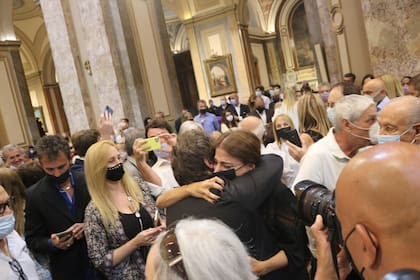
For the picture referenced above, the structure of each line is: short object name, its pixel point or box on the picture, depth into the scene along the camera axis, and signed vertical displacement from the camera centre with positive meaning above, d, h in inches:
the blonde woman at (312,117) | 144.6 -15.8
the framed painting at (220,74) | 690.2 +33.9
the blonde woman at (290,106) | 192.1 -13.2
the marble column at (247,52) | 685.7 +64.3
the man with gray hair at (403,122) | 91.7 -15.4
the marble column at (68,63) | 314.8 +50.0
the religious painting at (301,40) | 922.7 +89.7
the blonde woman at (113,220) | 92.0 -25.7
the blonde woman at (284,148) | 123.0 -22.6
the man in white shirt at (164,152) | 127.6 -16.6
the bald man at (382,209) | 36.6 -14.4
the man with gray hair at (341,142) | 94.5 -18.0
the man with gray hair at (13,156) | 214.1 -11.7
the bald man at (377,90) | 163.0 -12.0
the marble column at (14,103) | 466.9 +38.7
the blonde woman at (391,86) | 182.5 -12.8
